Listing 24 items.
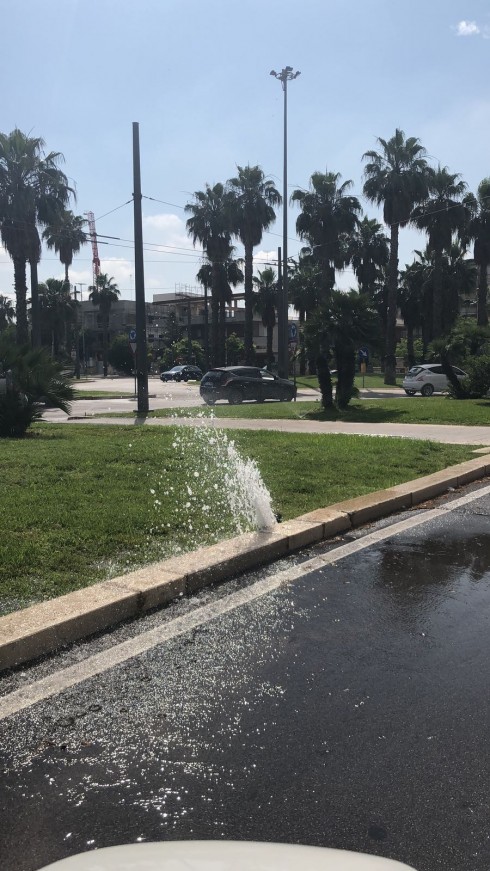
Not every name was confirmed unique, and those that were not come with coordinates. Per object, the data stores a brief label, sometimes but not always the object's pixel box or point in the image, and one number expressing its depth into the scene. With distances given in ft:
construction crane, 455.22
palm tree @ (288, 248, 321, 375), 191.52
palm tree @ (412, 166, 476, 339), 147.53
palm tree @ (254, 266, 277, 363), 219.82
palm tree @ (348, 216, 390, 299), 192.95
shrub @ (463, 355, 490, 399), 77.33
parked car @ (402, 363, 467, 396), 114.52
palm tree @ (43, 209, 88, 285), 142.86
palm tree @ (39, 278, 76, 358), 238.48
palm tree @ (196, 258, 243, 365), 180.65
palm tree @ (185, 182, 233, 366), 167.02
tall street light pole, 106.32
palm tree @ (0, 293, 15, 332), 318.04
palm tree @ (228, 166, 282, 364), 156.04
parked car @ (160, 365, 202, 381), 205.48
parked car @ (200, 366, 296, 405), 97.14
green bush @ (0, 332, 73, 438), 44.24
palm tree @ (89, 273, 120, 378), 284.61
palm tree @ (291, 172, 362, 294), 151.23
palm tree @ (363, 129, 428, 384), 136.05
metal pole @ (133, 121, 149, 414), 72.69
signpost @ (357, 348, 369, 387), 74.61
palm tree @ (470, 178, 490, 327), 158.40
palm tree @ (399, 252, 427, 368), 194.70
